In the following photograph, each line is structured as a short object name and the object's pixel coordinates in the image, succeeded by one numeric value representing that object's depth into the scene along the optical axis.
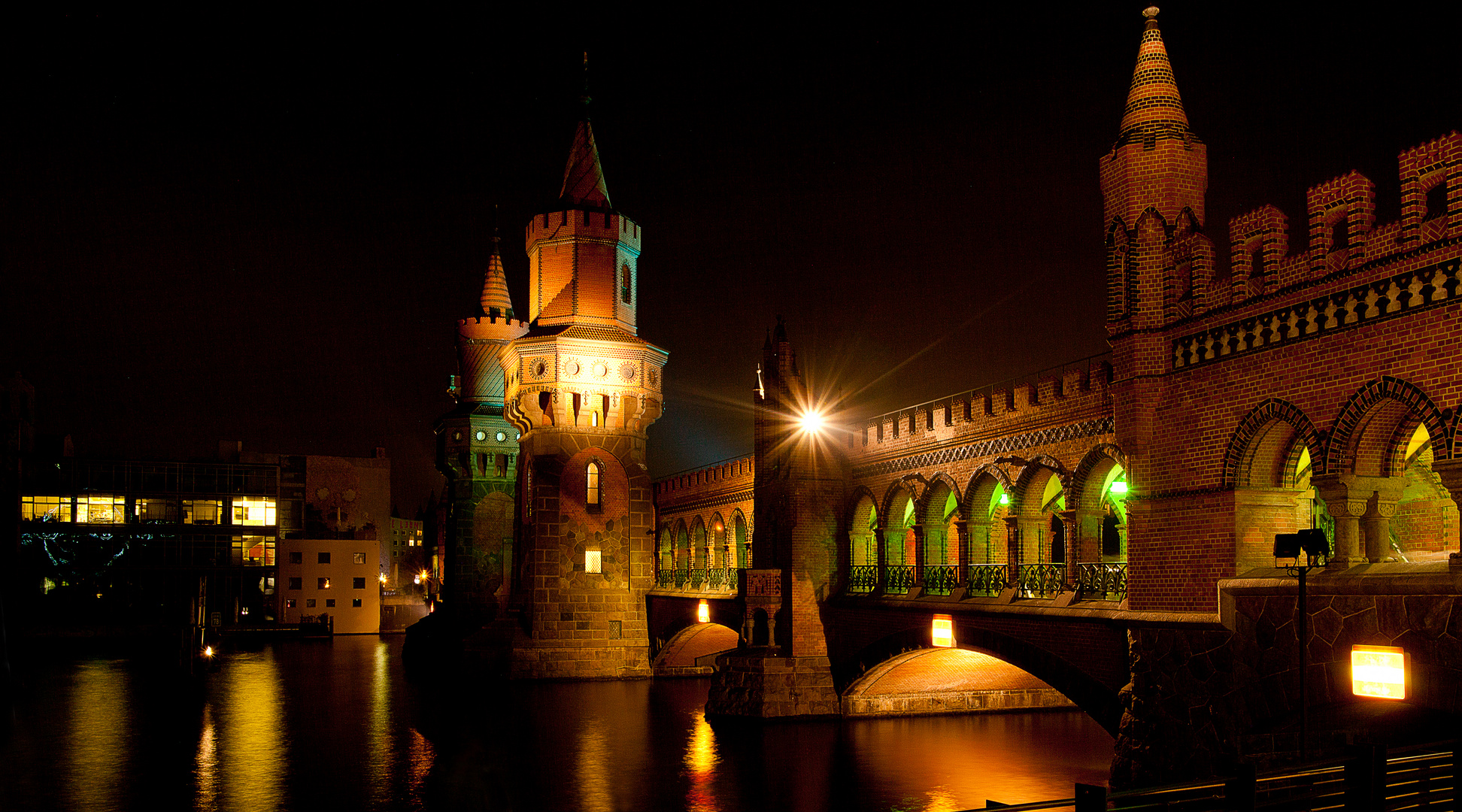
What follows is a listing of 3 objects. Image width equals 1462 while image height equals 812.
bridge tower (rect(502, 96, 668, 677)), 39.62
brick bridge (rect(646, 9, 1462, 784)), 14.18
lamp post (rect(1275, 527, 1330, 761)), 12.95
